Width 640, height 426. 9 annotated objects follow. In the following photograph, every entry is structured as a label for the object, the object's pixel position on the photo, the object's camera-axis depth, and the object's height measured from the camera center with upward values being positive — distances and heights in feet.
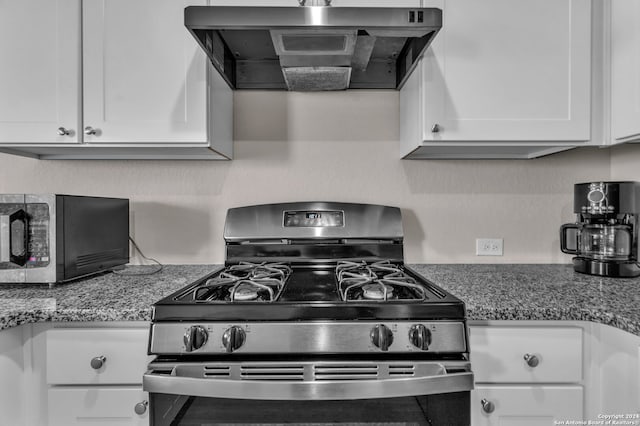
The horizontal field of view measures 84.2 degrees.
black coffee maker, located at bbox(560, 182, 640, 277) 4.35 -0.21
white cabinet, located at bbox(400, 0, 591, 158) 4.42 +1.69
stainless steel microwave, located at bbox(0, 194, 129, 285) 3.98 -0.35
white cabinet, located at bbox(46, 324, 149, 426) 3.35 -1.55
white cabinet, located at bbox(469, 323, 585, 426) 3.38 -1.50
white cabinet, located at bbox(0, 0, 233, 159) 4.41 +1.69
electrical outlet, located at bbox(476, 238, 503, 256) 5.68 -0.60
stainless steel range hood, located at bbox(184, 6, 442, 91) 3.68 +1.96
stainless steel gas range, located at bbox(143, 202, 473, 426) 2.88 -1.30
